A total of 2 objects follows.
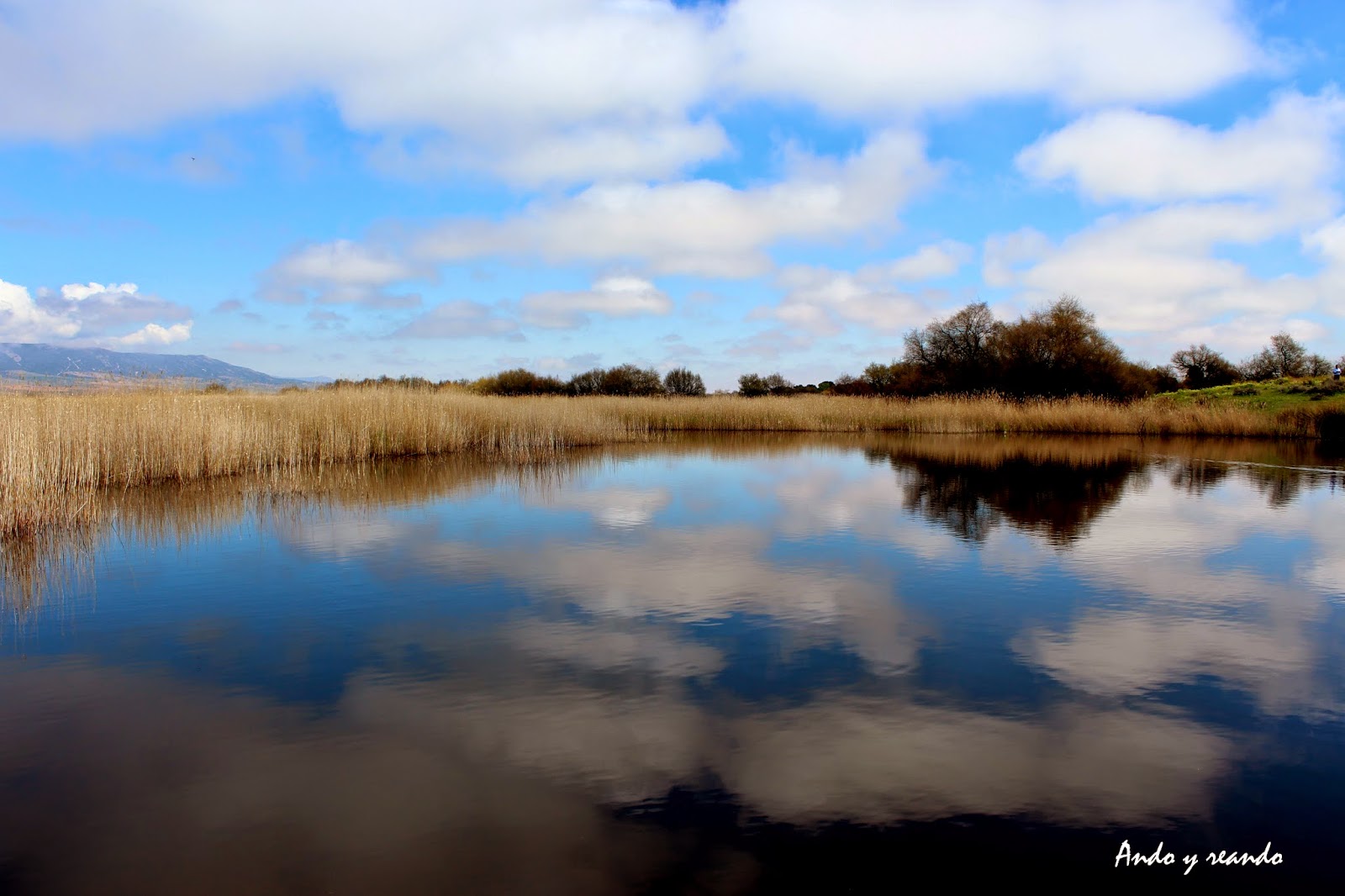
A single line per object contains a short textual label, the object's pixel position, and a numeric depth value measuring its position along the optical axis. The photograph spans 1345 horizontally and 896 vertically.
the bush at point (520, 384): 35.94
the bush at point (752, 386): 42.84
